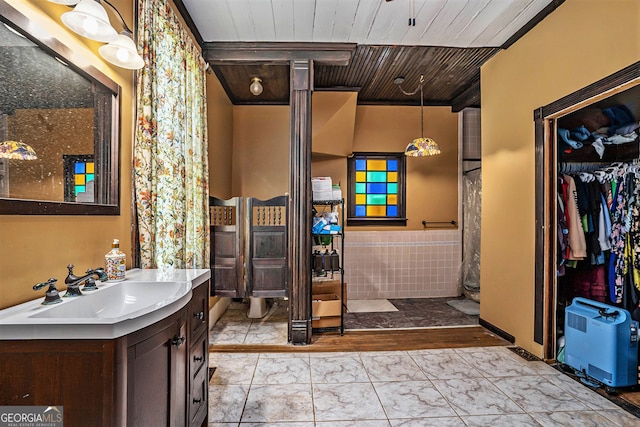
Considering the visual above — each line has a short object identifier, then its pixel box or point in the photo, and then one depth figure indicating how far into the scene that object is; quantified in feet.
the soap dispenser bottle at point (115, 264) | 5.01
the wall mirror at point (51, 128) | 3.50
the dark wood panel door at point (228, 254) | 10.14
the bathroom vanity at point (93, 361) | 2.92
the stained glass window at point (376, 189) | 15.55
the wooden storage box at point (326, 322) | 10.46
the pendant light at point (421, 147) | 12.91
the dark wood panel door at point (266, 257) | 10.18
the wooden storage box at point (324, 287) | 11.35
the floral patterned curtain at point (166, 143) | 6.14
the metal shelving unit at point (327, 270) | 10.41
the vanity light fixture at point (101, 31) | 3.95
